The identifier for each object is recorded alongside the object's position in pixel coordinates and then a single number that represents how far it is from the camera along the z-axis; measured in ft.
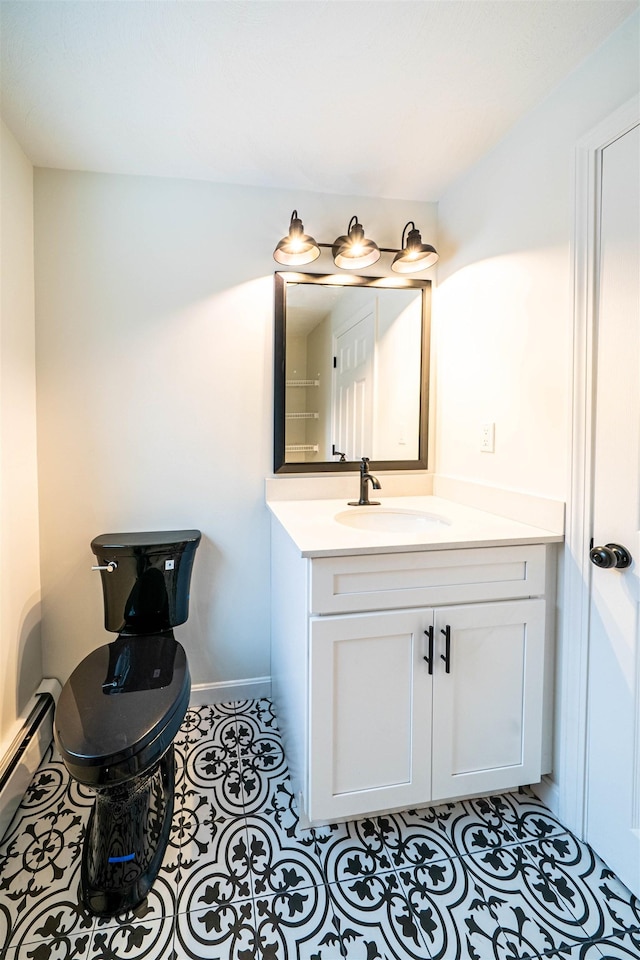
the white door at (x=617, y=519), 3.73
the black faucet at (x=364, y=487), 6.05
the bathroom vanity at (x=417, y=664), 4.04
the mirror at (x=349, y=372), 6.23
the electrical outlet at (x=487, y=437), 5.49
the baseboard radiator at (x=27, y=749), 4.47
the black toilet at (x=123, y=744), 3.55
